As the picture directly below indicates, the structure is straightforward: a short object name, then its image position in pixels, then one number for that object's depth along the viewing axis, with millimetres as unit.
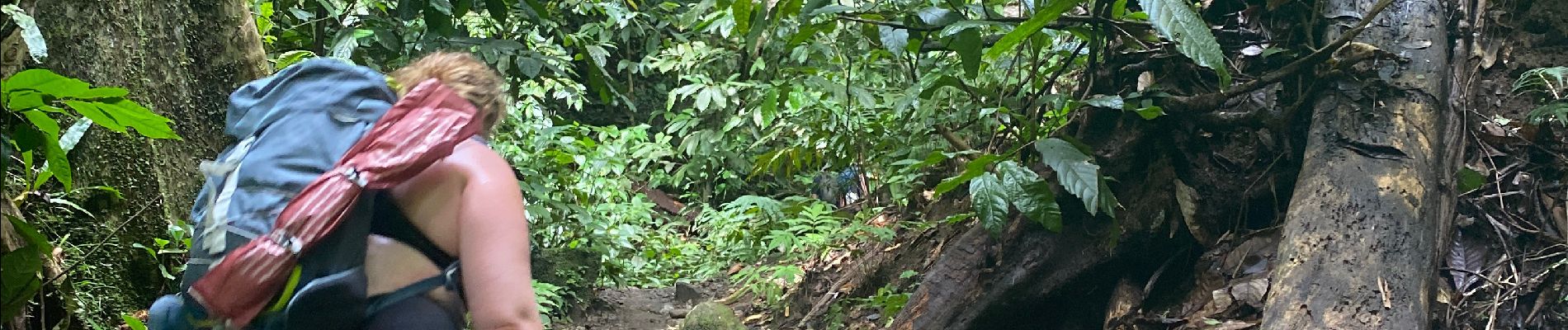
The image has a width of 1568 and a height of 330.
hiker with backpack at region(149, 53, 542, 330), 1484
